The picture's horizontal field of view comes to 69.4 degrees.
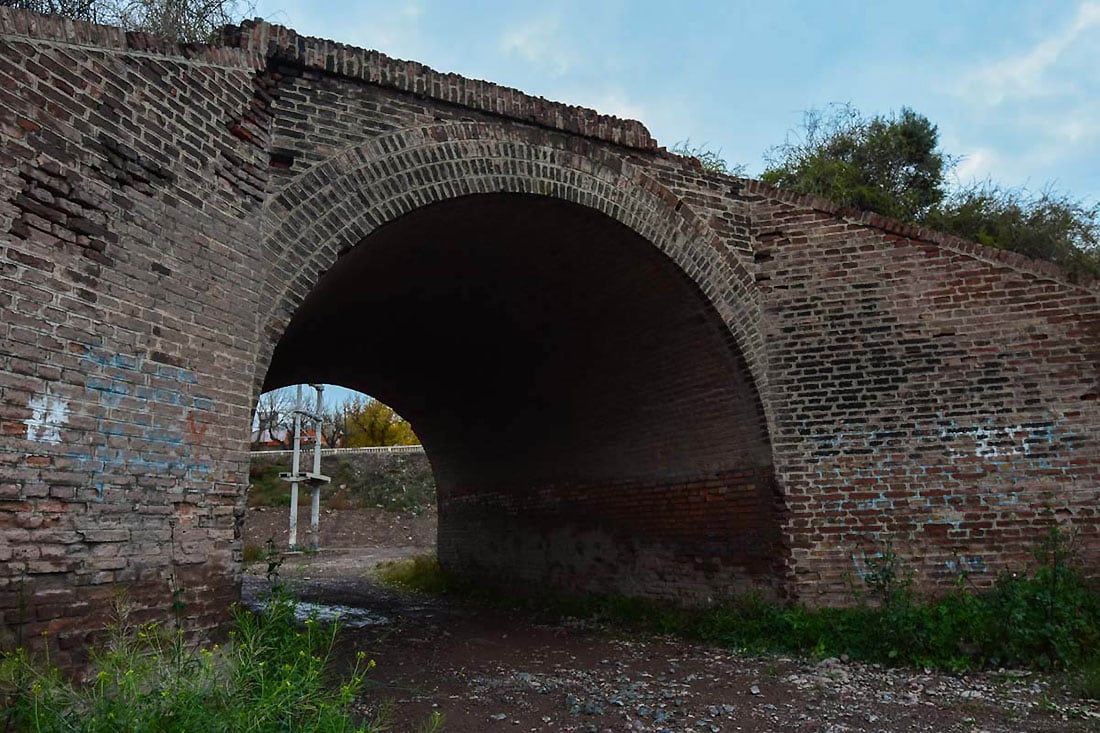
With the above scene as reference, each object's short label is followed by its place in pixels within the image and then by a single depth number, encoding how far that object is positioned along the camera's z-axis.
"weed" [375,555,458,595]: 13.02
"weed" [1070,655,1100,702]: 5.59
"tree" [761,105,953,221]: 12.52
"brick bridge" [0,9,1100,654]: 4.42
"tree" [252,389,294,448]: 42.75
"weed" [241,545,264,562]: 18.28
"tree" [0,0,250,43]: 8.76
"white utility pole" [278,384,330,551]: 22.77
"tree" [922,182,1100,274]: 10.95
